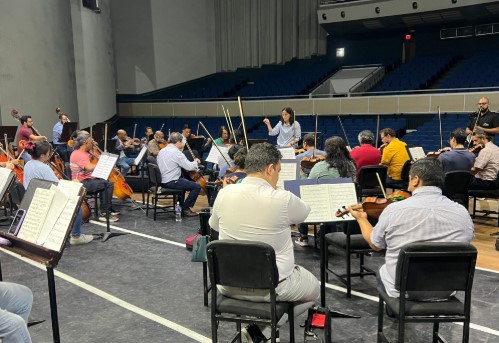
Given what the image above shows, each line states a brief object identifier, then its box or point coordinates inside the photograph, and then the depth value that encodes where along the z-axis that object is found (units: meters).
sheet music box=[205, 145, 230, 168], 7.30
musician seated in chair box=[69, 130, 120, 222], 6.21
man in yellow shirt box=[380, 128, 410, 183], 6.62
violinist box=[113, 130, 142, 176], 8.54
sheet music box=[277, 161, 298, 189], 4.57
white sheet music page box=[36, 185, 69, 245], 2.77
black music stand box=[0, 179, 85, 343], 2.65
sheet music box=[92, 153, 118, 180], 5.89
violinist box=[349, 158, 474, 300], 2.55
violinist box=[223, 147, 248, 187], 4.40
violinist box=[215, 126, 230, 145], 8.62
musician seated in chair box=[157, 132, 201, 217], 6.66
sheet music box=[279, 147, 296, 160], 6.13
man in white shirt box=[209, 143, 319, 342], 2.62
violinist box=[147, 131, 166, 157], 8.29
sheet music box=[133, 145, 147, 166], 7.68
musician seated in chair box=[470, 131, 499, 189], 5.96
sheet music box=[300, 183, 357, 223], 3.36
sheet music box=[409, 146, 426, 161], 7.08
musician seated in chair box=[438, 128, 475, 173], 5.80
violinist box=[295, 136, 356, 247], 4.63
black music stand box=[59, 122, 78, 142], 9.21
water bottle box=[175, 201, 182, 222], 6.72
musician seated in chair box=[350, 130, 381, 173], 6.27
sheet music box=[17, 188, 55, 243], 2.82
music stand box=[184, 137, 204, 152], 8.81
